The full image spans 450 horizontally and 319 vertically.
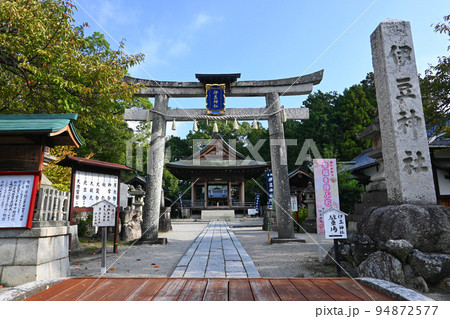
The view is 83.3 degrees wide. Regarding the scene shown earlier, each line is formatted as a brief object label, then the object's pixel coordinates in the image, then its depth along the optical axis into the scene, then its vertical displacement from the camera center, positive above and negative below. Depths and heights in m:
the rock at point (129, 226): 10.12 -0.95
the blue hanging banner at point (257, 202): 21.20 -0.19
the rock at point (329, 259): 5.22 -1.26
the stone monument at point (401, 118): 4.93 +1.62
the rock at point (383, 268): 3.80 -1.08
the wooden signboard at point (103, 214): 5.07 -0.22
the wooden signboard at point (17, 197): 3.96 +0.12
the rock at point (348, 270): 4.36 -1.29
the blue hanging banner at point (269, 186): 13.19 +0.70
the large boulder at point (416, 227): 4.10 -0.50
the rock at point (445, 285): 3.68 -1.29
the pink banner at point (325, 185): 7.10 +0.38
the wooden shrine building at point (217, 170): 24.94 +3.05
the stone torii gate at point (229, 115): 8.69 +3.13
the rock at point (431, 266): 3.76 -1.04
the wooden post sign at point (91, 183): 6.56 +0.56
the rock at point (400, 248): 3.87 -0.78
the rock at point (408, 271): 3.87 -1.14
